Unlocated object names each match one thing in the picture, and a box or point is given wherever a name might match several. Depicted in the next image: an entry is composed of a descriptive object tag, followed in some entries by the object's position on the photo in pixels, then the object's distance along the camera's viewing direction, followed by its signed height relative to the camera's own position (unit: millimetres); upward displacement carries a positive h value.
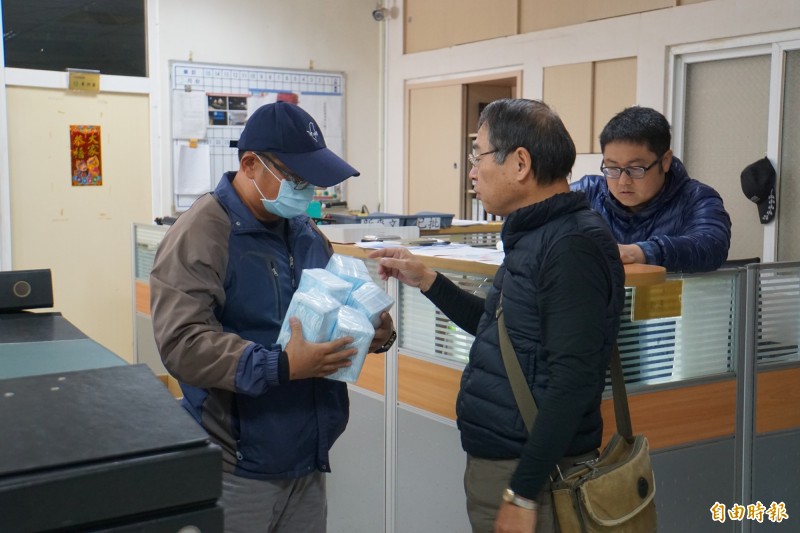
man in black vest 1382 -217
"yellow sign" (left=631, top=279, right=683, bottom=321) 2072 -266
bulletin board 5691 +658
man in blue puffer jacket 2078 -3
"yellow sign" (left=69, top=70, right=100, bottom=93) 5230 +752
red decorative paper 5316 +268
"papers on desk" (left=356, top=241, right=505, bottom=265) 2250 -165
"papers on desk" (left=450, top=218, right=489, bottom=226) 4117 -126
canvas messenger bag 1451 -533
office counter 2180 -572
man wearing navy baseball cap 1447 -252
